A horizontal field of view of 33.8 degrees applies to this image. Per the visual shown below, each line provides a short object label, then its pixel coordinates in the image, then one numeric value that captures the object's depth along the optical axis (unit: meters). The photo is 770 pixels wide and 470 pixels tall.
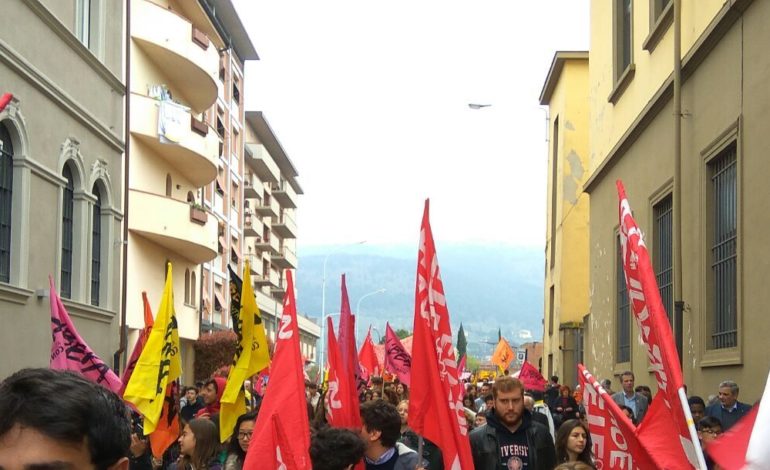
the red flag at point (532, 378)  24.66
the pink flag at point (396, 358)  21.66
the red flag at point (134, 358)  12.34
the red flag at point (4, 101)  10.41
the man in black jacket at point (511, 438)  8.35
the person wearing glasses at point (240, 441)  8.53
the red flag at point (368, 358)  24.25
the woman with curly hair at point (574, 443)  8.84
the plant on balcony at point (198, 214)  35.01
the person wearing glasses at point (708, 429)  10.64
